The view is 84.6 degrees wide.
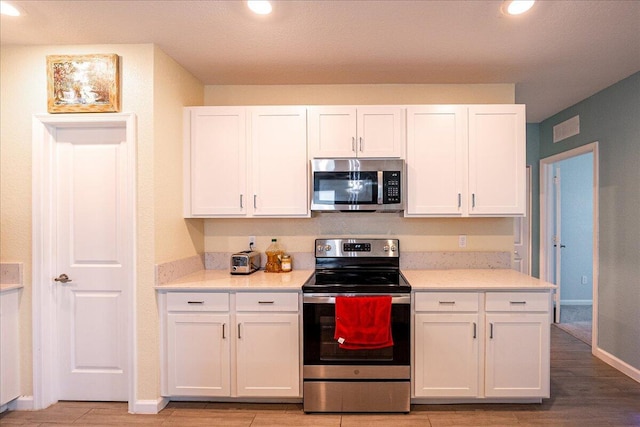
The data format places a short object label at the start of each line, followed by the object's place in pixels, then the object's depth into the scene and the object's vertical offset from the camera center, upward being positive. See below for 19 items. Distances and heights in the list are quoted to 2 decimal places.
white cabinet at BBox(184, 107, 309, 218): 2.84 +0.40
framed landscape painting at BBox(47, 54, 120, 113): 2.42 +0.89
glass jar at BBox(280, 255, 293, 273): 3.03 -0.46
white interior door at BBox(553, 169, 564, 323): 4.48 -0.31
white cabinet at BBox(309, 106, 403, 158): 2.81 +0.65
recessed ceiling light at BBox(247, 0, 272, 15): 1.95 +1.16
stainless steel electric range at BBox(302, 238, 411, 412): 2.41 -1.04
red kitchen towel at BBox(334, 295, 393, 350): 2.32 -0.74
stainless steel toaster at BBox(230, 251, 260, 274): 2.87 -0.42
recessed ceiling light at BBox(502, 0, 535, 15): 1.94 +1.15
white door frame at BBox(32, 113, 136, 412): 2.44 -0.21
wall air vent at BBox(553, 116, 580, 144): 3.72 +0.90
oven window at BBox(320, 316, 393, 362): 2.42 -0.97
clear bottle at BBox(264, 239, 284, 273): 3.04 -0.42
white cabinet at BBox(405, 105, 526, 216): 2.78 +0.42
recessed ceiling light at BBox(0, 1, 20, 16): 1.99 +1.18
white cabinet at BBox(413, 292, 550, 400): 2.45 -0.94
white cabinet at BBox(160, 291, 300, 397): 2.47 -0.93
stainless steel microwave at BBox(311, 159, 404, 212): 2.73 +0.21
